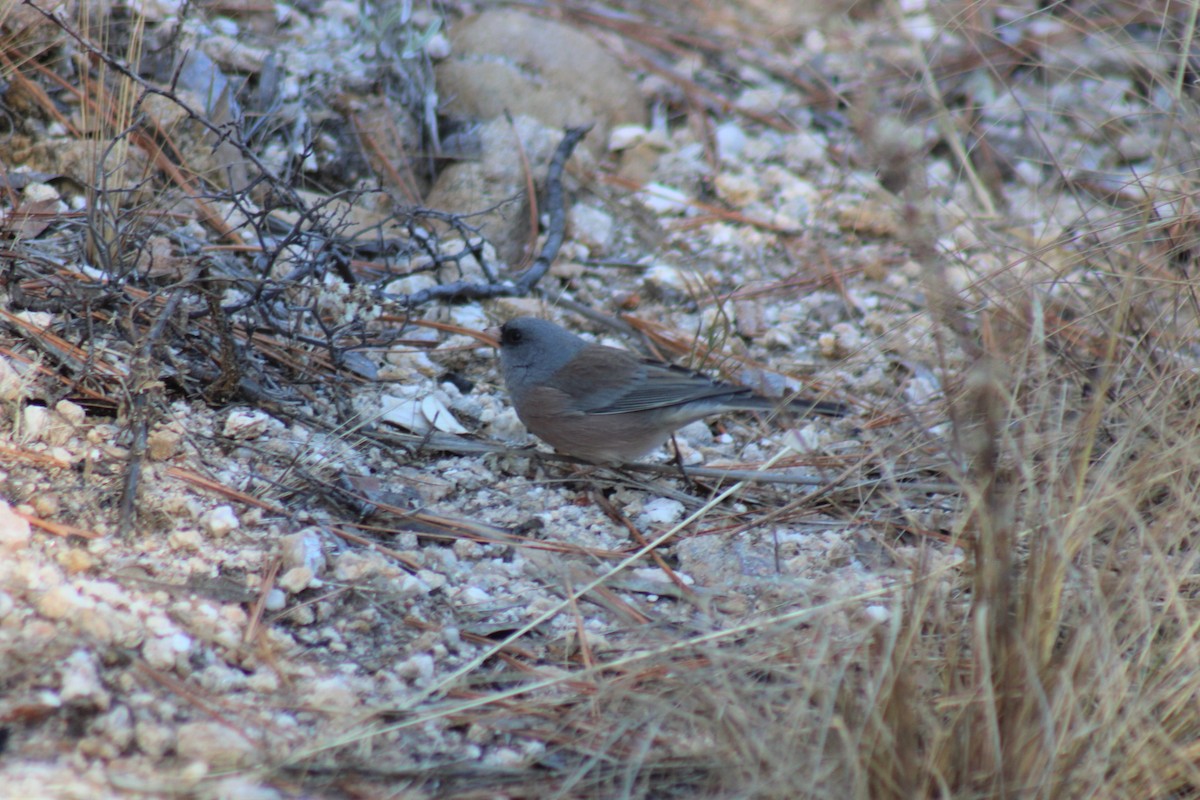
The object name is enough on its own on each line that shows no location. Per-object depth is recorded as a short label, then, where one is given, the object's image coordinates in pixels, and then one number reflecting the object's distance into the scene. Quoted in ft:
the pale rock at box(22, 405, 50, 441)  16.56
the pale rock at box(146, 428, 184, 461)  17.12
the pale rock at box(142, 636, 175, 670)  13.34
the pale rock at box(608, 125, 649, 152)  33.32
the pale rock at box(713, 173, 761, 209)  31.91
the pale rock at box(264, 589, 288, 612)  15.21
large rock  31.50
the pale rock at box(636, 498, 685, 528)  20.40
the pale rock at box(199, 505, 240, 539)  16.21
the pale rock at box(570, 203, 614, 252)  29.53
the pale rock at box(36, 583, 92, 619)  13.32
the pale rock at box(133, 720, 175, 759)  12.07
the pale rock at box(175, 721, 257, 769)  12.07
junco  21.74
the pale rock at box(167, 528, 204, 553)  15.72
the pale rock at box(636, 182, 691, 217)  31.12
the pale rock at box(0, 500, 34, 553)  14.24
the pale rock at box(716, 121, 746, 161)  33.73
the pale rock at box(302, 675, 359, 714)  13.48
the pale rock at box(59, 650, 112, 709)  12.18
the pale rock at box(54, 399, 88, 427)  17.26
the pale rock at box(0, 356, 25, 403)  16.55
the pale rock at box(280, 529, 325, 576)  15.87
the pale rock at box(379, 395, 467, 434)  21.30
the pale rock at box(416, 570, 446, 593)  16.76
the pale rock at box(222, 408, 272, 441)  18.89
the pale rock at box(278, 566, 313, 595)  15.48
